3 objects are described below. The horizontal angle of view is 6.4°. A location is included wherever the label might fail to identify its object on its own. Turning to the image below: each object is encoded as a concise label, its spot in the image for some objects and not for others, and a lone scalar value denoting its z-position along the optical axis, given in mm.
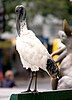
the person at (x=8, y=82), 18084
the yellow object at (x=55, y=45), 15967
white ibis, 9555
